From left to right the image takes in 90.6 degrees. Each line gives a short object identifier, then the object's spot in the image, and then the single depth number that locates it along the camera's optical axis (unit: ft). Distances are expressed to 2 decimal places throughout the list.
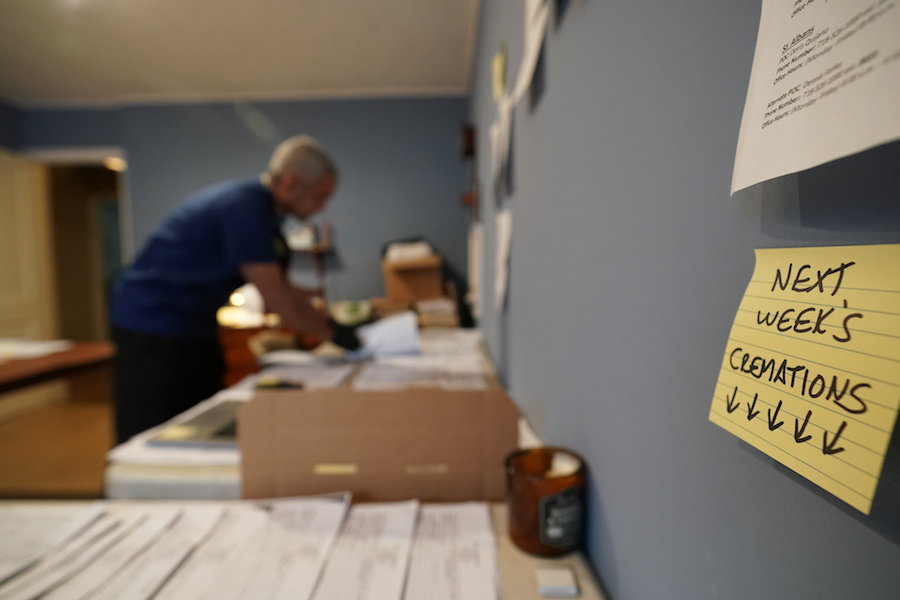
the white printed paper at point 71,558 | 1.58
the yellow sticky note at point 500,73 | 3.70
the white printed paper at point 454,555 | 1.58
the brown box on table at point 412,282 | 9.73
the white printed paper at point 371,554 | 1.58
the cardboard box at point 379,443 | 2.10
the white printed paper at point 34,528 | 1.76
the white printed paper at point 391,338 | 5.12
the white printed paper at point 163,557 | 1.59
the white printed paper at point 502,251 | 3.59
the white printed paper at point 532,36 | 2.08
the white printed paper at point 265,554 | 1.59
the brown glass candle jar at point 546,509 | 1.65
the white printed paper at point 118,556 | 1.59
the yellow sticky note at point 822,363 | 0.51
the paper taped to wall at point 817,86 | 0.49
